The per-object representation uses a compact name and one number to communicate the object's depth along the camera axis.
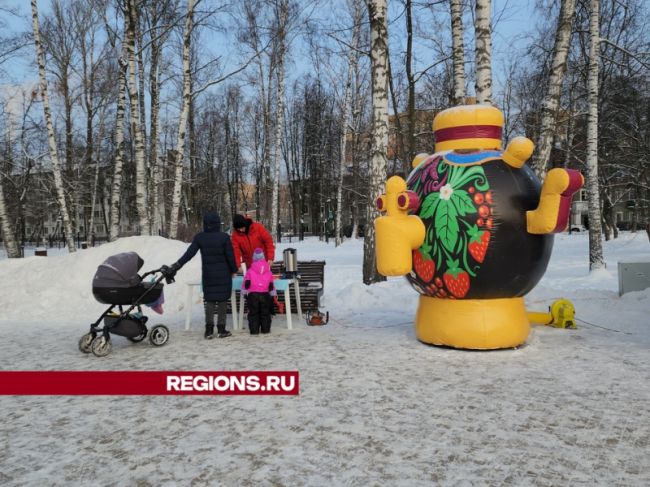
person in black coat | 7.12
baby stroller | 6.30
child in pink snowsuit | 7.33
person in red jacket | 8.12
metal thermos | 7.96
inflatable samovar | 5.77
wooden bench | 8.63
